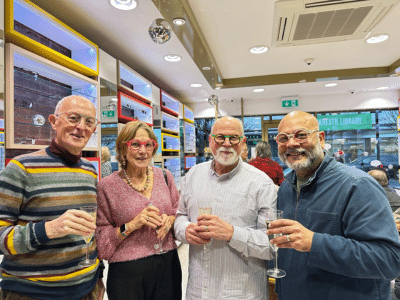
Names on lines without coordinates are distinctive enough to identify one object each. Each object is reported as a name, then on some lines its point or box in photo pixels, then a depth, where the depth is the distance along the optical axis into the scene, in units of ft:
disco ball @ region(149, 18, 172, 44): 8.48
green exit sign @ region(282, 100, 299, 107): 24.11
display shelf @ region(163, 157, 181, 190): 19.24
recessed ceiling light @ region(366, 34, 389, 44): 12.65
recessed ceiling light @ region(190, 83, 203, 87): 18.97
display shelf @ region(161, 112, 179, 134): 18.36
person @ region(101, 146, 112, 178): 11.92
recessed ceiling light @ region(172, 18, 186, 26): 9.57
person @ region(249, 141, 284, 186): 12.69
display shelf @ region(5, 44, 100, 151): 6.77
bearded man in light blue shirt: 4.42
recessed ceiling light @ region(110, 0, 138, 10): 8.71
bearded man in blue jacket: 3.49
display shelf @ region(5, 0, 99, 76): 7.04
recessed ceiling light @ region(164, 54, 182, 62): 13.35
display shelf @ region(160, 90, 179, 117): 18.07
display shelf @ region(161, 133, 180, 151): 17.60
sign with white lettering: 25.05
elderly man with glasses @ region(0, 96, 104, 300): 3.73
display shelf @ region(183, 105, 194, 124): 22.33
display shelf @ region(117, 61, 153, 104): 12.76
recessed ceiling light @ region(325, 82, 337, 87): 20.22
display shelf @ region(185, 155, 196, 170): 23.08
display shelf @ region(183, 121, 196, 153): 22.49
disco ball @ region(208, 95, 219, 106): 20.03
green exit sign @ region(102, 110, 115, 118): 11.28
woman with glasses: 4.85
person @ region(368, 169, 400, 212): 8.00
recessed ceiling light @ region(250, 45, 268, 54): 13.35
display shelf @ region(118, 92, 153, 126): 12.68
